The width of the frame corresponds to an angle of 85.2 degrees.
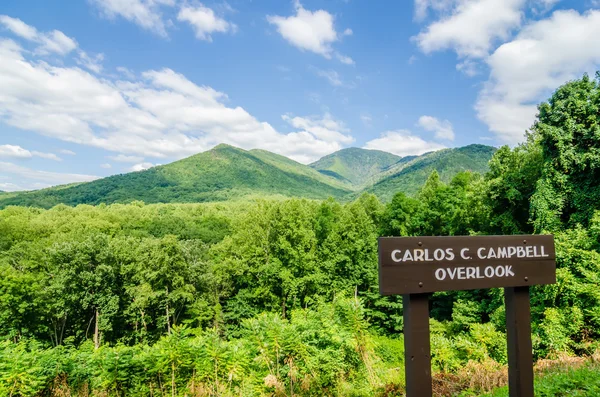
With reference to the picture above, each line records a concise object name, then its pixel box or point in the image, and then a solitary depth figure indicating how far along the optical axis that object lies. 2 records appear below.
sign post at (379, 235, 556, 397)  2.77
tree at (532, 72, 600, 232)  11.89
